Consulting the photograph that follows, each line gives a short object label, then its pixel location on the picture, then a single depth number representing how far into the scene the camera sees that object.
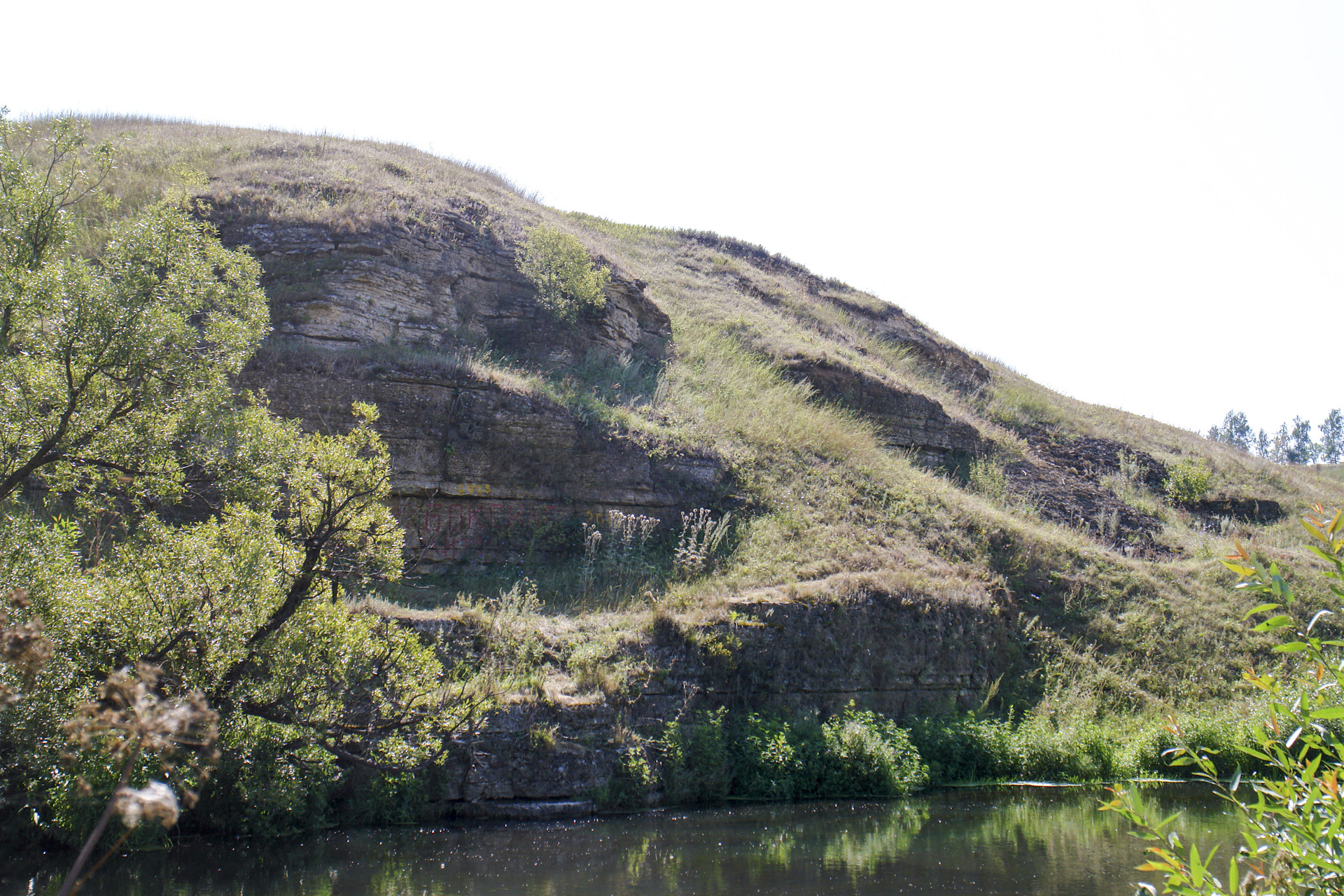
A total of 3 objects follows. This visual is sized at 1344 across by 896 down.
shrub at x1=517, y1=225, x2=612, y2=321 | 19.42
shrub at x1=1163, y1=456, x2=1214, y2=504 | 23.73
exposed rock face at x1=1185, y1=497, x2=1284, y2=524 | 23.69
